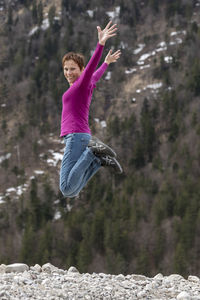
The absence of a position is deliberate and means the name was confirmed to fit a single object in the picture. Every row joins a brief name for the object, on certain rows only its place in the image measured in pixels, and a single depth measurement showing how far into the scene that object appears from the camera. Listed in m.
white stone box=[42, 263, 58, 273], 17.03
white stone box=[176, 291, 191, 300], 13.54
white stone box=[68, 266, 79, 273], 18.71
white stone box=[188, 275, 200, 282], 18.14
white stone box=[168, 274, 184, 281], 17.18
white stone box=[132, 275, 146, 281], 17.37
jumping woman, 12.64
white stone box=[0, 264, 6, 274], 16.57
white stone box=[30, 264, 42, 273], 17.02
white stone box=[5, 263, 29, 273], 16.58
